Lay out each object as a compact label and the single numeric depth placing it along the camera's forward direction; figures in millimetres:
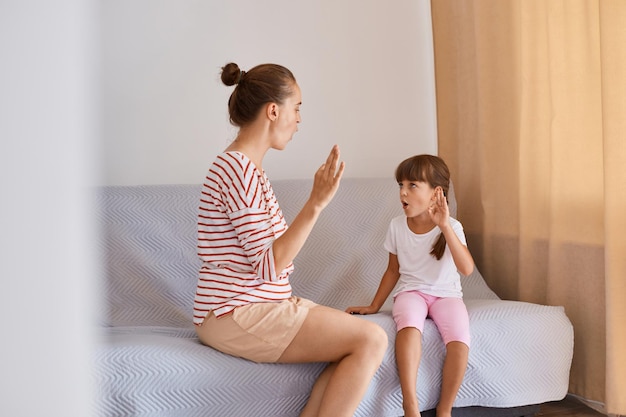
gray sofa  1630
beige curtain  2004
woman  1614
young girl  1854
